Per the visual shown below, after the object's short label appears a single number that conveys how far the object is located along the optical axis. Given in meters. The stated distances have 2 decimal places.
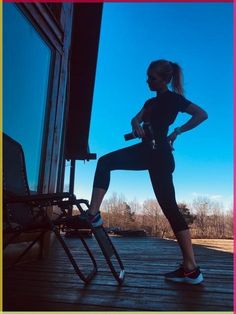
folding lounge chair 1.72
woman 1.94
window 2.92
